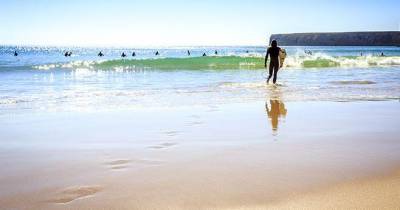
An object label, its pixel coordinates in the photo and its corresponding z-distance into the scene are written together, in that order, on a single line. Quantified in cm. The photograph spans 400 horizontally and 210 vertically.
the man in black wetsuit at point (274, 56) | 1547
